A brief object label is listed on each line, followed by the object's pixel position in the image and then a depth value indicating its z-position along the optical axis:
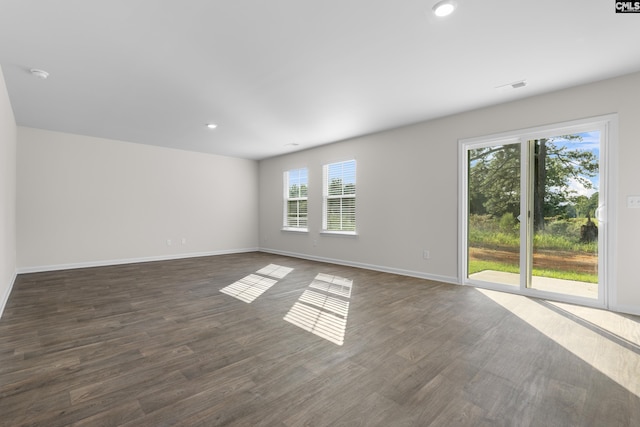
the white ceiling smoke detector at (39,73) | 3.03
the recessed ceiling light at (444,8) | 2.04
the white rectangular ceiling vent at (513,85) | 3.29
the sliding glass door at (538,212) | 3.41
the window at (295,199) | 7.06
